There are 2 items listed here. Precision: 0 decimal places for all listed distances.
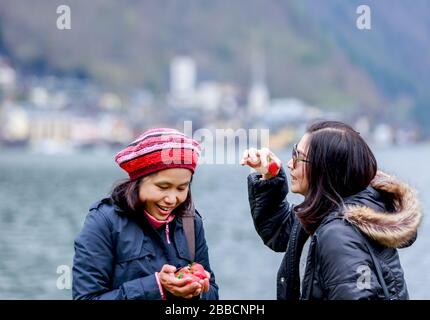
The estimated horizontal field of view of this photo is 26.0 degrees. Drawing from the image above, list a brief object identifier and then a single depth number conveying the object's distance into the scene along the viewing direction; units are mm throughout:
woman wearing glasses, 2598
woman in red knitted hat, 2818
